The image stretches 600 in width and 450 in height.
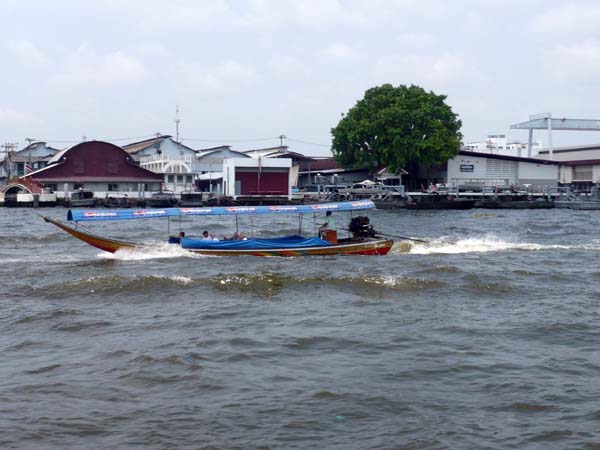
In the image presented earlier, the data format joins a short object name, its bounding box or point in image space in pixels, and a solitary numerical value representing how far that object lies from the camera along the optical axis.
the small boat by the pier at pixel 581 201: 56.50
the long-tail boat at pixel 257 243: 24.30
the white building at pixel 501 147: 92.50
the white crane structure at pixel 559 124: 80.06
